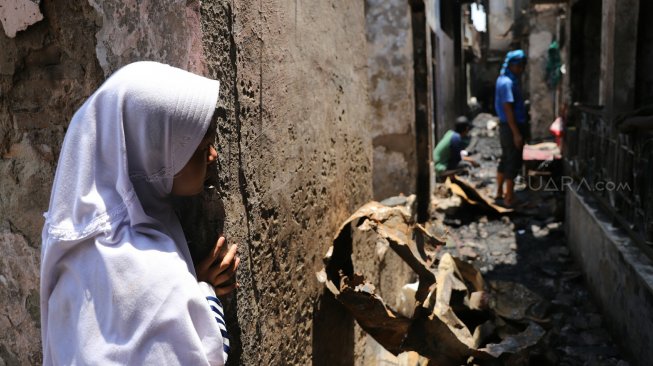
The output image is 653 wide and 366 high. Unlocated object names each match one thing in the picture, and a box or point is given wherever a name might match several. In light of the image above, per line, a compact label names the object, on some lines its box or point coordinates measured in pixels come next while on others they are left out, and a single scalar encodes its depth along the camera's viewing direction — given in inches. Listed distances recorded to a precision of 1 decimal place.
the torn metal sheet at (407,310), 98.3
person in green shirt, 376.2
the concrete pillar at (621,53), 202.1
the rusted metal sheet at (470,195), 318.7
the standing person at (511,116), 313.1
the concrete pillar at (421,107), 295.7
